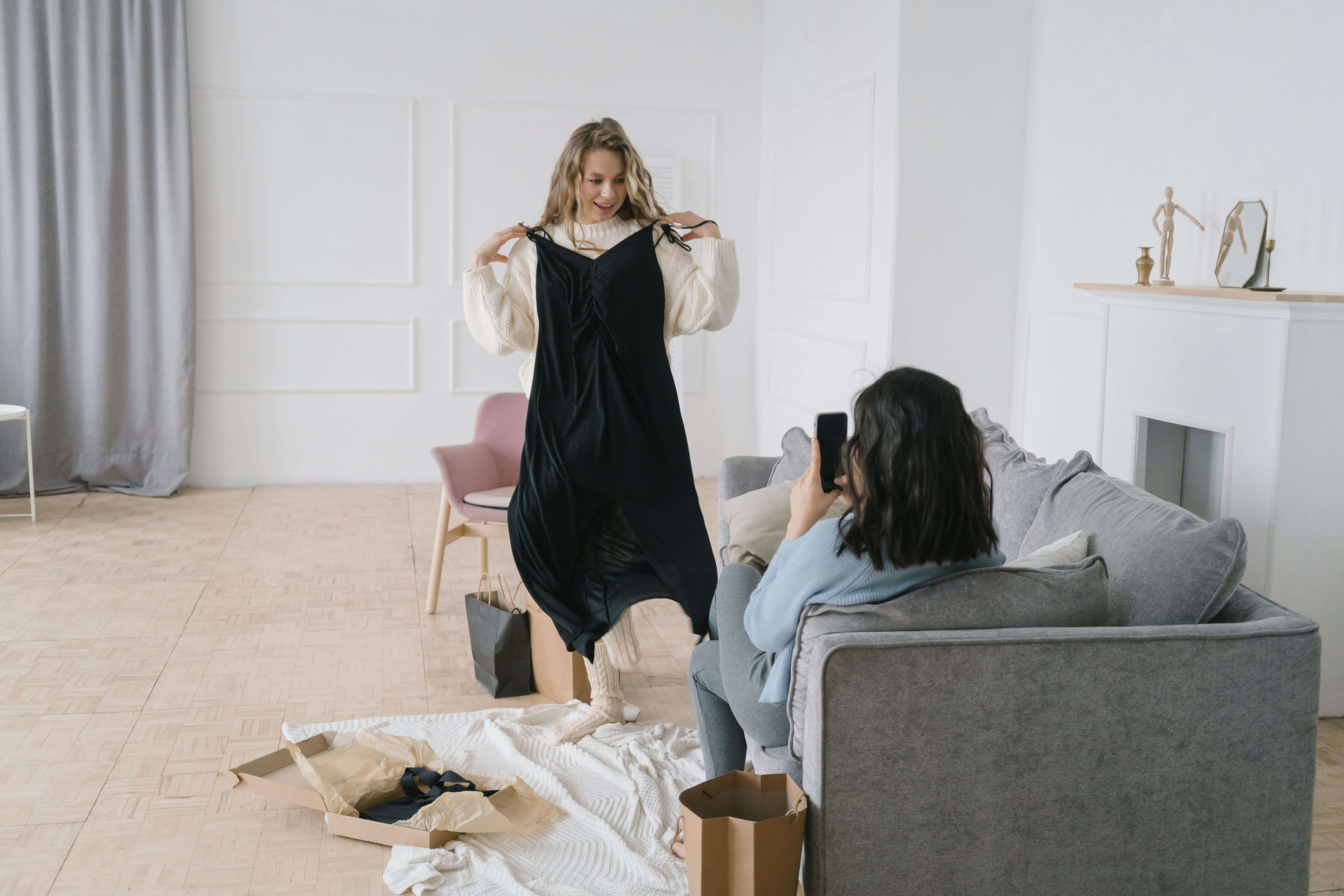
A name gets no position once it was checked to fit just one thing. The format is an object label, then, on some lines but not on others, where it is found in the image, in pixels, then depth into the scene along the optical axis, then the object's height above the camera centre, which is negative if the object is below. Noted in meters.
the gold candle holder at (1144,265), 3.19 +0.11
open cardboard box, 2.06 -1.01
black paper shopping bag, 2.84 -0.92
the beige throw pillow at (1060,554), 1.74 -0.41
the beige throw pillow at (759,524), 2.44 -0.52
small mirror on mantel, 2.88 +0.16
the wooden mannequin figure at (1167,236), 3.23 +0.20
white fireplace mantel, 2.58 -0.29
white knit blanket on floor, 1.97 -1.05
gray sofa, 1.48 -0.62
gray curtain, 4.98 +0.18
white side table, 4.58 -0.56
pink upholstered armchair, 3.41 -0.59
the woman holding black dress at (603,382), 2.46 -0.20
